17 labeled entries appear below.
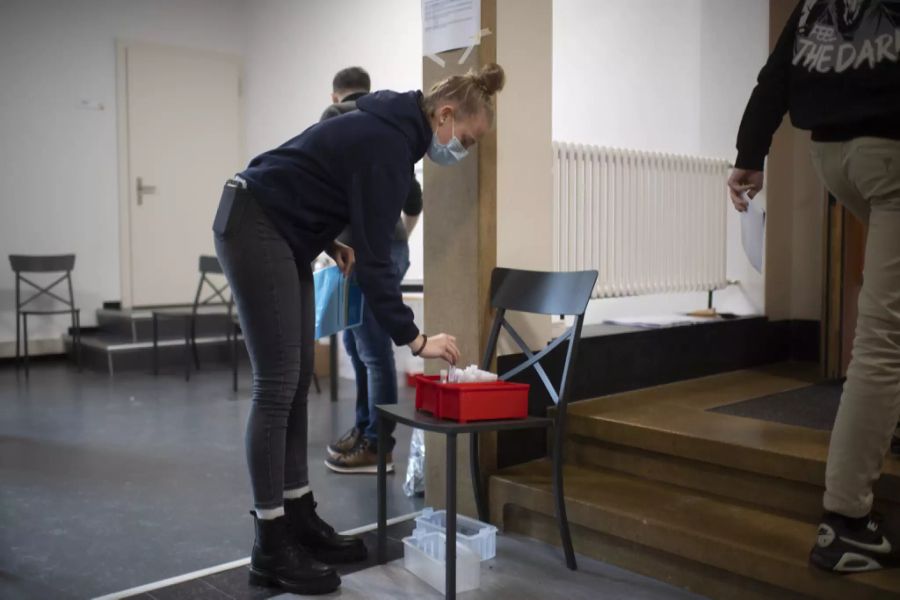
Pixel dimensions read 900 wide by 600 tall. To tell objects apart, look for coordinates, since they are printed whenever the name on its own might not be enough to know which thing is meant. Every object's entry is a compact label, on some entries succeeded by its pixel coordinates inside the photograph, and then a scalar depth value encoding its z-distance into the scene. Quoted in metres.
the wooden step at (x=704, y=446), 2.11
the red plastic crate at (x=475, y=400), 1.93
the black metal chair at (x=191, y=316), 5.42
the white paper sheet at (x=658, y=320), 3.28
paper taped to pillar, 2.45
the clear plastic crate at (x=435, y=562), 2.07
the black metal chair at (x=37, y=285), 5.71
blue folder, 2.79
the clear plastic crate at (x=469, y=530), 2.22
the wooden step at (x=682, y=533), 1.82
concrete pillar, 2.48
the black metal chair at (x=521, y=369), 1.90
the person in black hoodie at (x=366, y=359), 2.97
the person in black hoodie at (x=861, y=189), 1.66
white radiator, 3.04
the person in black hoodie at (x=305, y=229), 1.90
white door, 6.48
